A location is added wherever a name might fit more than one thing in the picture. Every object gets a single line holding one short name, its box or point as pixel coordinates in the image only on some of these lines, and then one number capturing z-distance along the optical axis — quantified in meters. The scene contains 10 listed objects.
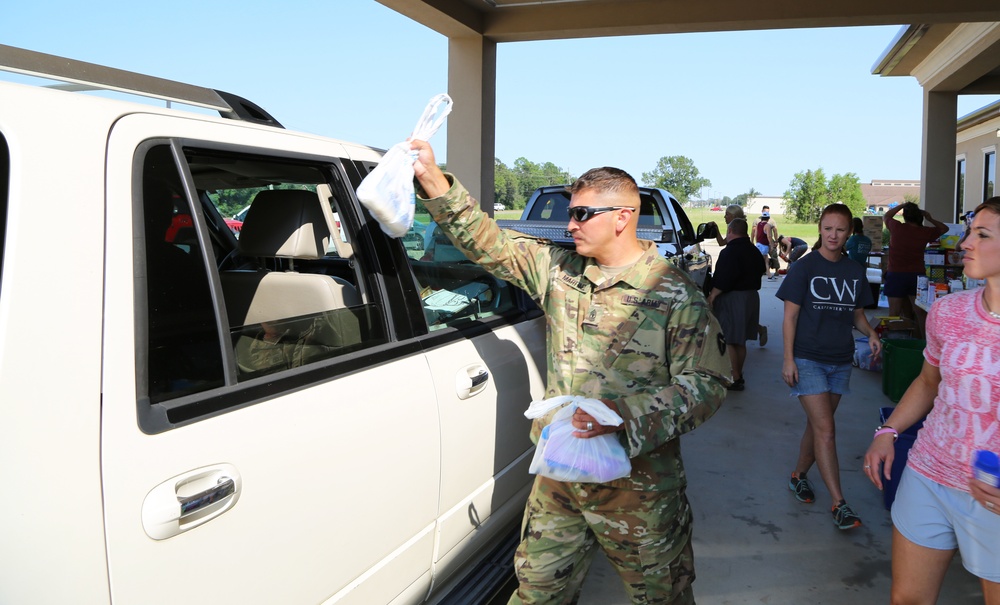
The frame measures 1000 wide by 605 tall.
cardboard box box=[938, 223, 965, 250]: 6.56
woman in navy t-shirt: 4.02
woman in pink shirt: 2.11
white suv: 1.29
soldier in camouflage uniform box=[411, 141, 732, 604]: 2.26
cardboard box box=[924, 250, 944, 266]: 6.65
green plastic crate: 6.00
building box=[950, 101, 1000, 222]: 19.19
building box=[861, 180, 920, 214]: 88.86
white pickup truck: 7.43
